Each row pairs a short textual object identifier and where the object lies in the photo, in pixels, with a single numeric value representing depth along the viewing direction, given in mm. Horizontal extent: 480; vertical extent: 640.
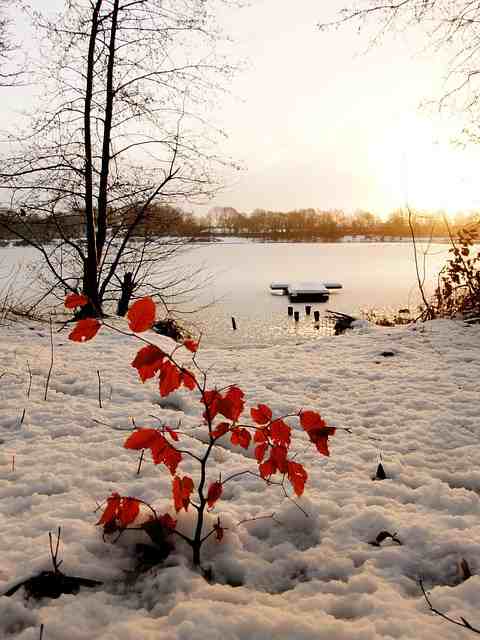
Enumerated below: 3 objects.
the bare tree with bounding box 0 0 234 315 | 7672
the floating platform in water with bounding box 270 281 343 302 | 18125
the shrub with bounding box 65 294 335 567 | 1489
